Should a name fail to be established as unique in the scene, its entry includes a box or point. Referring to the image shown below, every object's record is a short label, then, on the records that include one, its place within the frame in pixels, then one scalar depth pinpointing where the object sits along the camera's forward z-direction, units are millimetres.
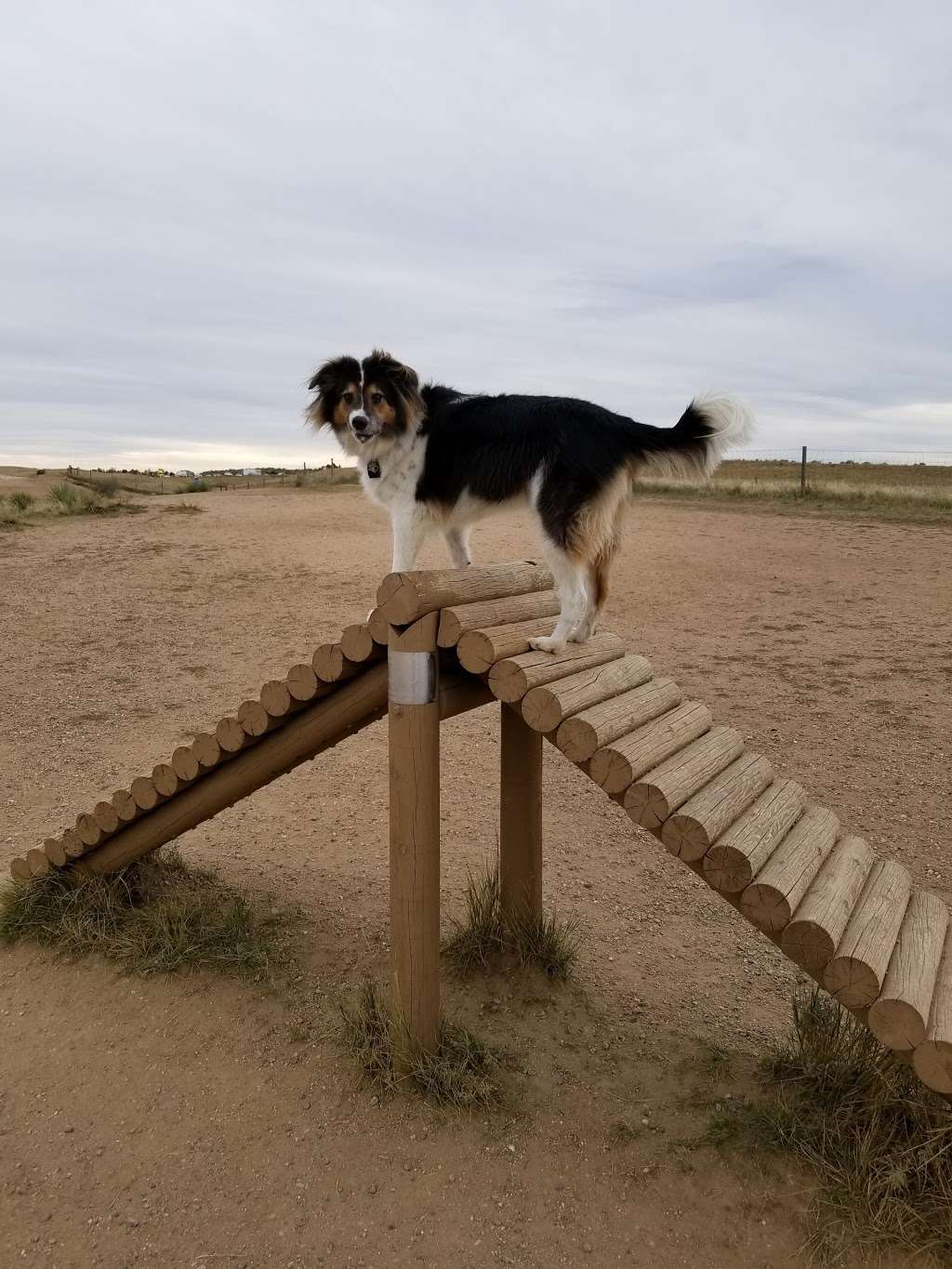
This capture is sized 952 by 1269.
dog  3576
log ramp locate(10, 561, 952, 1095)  2734
